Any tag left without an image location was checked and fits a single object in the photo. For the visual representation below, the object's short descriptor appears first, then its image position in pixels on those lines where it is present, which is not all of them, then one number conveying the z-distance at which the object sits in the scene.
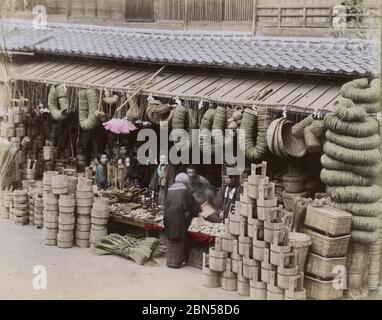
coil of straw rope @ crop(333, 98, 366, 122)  11.53
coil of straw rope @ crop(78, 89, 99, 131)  15.73
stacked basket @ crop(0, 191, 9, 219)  16.75
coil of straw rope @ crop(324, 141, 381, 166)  11.52
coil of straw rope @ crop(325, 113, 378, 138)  11.55
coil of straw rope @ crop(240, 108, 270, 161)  13.07
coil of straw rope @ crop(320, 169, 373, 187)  11.68
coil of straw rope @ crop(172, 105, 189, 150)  14.11
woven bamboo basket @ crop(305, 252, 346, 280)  11.49
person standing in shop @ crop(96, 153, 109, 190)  16.47
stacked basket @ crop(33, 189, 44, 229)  15.41
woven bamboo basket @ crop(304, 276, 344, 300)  11.53
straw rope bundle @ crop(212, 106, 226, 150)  13.52
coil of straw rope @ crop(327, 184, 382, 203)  11.64
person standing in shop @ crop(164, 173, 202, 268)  13.22
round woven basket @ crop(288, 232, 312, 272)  11.49
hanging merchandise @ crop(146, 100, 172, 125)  14.48
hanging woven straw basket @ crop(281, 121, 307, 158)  13.02
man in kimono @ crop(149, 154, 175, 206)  14.99
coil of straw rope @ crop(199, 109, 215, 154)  13.73
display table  13.13
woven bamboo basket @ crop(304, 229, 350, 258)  11.46
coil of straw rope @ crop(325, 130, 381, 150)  11.53
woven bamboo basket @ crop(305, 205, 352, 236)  11.41
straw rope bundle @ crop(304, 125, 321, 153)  12.57
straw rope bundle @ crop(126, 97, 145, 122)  15.05
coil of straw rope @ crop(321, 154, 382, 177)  11.62
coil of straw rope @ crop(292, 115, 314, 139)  12.75
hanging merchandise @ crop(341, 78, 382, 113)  11.70
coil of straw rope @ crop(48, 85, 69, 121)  16.41
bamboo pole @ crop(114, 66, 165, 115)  14.90
